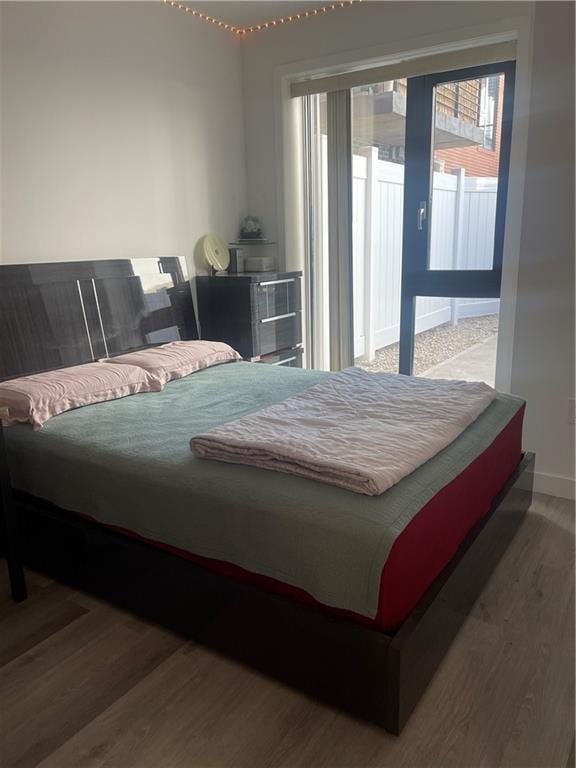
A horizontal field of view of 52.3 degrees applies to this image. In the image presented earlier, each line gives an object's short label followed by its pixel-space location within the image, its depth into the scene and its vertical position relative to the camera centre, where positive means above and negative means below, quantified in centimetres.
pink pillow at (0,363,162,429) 234 -62
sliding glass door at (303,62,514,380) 343 +8
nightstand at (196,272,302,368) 369 -49
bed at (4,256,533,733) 151 -84
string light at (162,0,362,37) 347 +131
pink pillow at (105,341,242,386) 295 -62
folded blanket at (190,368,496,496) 169 -66
